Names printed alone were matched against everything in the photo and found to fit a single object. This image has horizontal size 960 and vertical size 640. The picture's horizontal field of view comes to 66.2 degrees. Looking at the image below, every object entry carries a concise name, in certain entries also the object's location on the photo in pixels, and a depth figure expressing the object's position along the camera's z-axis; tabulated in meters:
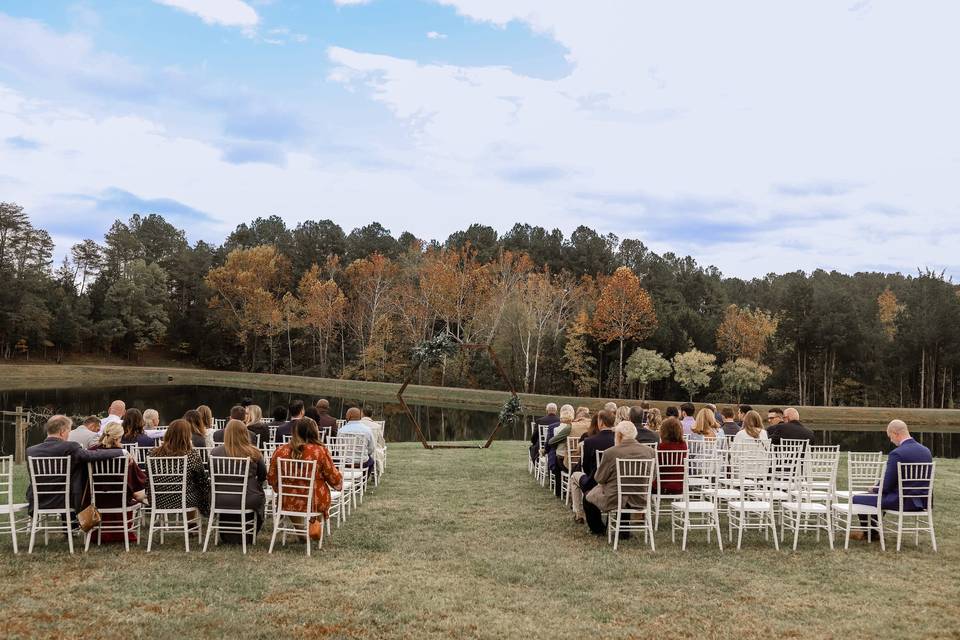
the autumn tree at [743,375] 44.78
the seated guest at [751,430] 11.05
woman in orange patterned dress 8.27
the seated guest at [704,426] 11.77
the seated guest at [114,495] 8.11
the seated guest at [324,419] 12.91
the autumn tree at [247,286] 68.00
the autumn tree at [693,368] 44.44
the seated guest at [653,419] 12.99
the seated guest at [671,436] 9.09
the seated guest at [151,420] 11.91
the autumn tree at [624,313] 46.03
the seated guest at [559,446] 11.37
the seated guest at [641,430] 10.49
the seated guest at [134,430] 9.68
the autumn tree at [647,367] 44.78
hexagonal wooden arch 20.31
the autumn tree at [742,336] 51.16
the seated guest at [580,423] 11.55
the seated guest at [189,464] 8.31
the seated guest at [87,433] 9.87
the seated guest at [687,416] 13.44
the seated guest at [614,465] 8.66
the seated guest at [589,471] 9.12
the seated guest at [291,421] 11.21
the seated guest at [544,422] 13.92
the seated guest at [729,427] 13.80
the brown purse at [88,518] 7.74
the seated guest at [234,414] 10.80
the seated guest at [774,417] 12.09
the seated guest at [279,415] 12.27
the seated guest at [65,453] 7.92
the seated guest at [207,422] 10.38
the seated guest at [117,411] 10.96
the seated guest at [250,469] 8.18
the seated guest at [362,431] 12.32
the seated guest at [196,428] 9.70
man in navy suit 8.40
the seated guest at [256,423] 11.07
